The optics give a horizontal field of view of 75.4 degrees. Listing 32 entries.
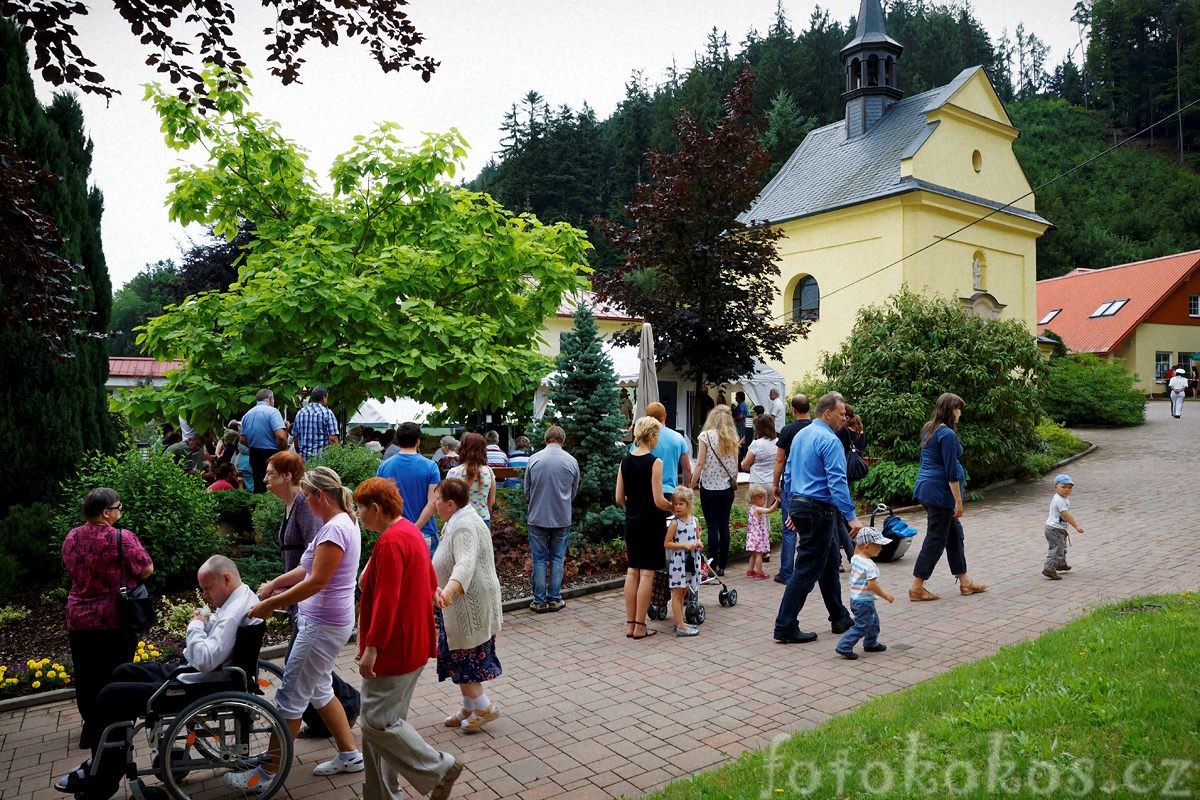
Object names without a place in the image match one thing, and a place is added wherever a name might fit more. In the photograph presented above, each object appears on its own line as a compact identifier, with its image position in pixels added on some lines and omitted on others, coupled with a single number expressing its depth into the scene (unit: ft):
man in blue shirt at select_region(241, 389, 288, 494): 32.22
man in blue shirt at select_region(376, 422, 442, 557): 23.41
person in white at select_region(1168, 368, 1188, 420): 89.25
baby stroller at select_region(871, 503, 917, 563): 30.27
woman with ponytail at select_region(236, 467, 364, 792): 14.17
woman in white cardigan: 16.14
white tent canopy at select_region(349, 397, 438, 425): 65.31
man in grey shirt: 24.94
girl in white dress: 22.68
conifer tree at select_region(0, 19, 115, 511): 26.86
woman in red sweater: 12.60
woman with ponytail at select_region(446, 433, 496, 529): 23.67
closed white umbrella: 33.51
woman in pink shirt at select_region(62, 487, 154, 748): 15.60
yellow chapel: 82.69
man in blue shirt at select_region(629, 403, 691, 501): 25.82
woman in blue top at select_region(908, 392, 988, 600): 24.39
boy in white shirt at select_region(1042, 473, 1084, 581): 27.09
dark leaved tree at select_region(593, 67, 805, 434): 48.44
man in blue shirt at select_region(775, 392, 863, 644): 21.04
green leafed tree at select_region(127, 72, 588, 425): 34.45
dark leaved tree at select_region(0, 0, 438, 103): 13.23
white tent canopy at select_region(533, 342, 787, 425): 59.26
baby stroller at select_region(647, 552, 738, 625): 23.57
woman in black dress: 22.30
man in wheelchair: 13.33
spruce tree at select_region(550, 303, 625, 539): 33.32
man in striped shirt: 31.12
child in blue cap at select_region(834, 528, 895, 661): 19.98
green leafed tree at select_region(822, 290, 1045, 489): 47.01
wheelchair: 13.16
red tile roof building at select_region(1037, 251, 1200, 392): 127.85
